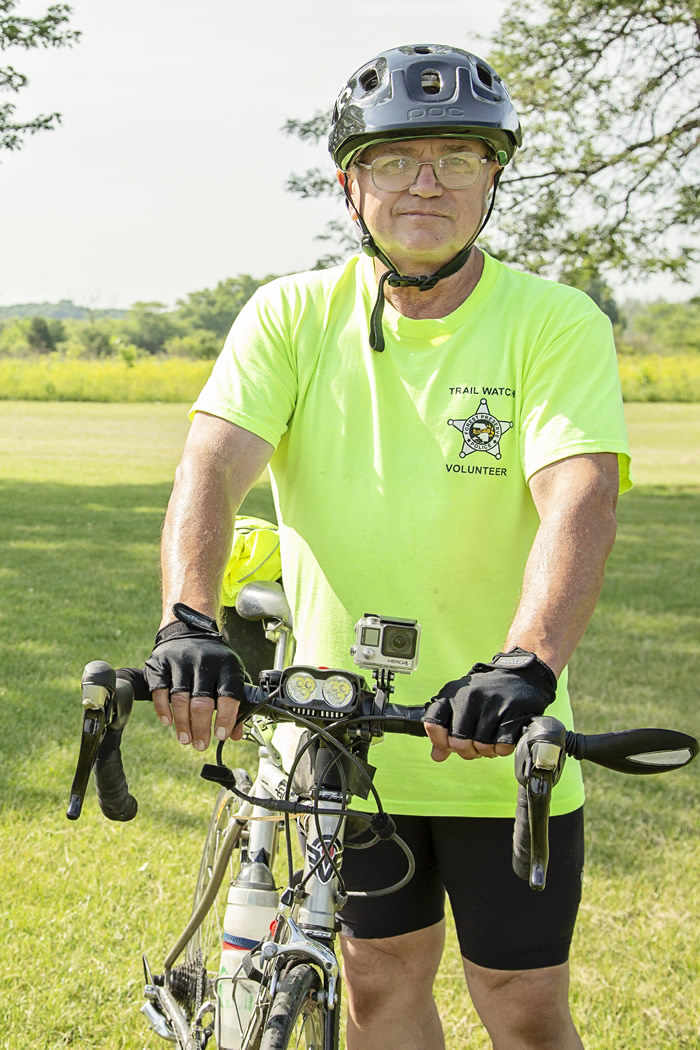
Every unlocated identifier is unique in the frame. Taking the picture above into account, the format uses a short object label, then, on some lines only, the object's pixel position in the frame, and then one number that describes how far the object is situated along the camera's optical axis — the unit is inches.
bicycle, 73.3
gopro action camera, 80.0
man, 101.7
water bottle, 106.7
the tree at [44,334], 2466.8
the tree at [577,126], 677.9
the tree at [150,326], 2620.6
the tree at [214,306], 2842.0
